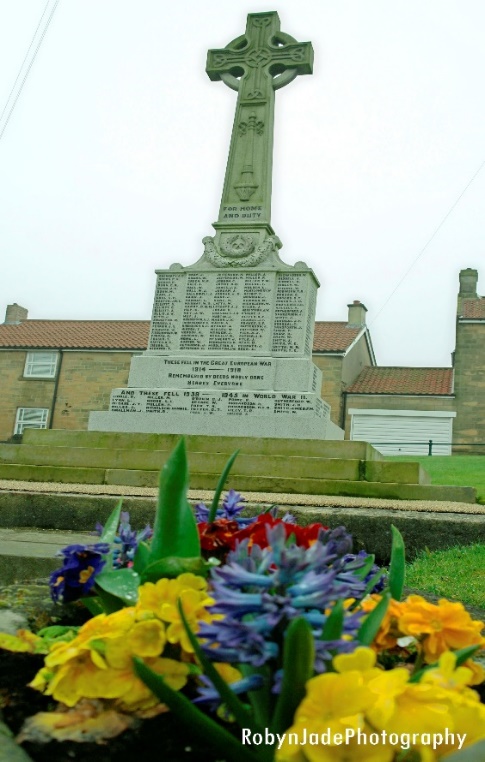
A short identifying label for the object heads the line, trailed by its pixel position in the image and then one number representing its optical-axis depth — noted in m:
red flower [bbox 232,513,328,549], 1.45
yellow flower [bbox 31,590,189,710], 1.16
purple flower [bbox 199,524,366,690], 0.99
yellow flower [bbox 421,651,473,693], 0.93
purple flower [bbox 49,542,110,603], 1.50
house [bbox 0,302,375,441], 30.30
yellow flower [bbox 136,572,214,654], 1.18
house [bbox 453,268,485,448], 30.38
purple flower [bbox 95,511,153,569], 1.66
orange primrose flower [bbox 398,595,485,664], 1.22
